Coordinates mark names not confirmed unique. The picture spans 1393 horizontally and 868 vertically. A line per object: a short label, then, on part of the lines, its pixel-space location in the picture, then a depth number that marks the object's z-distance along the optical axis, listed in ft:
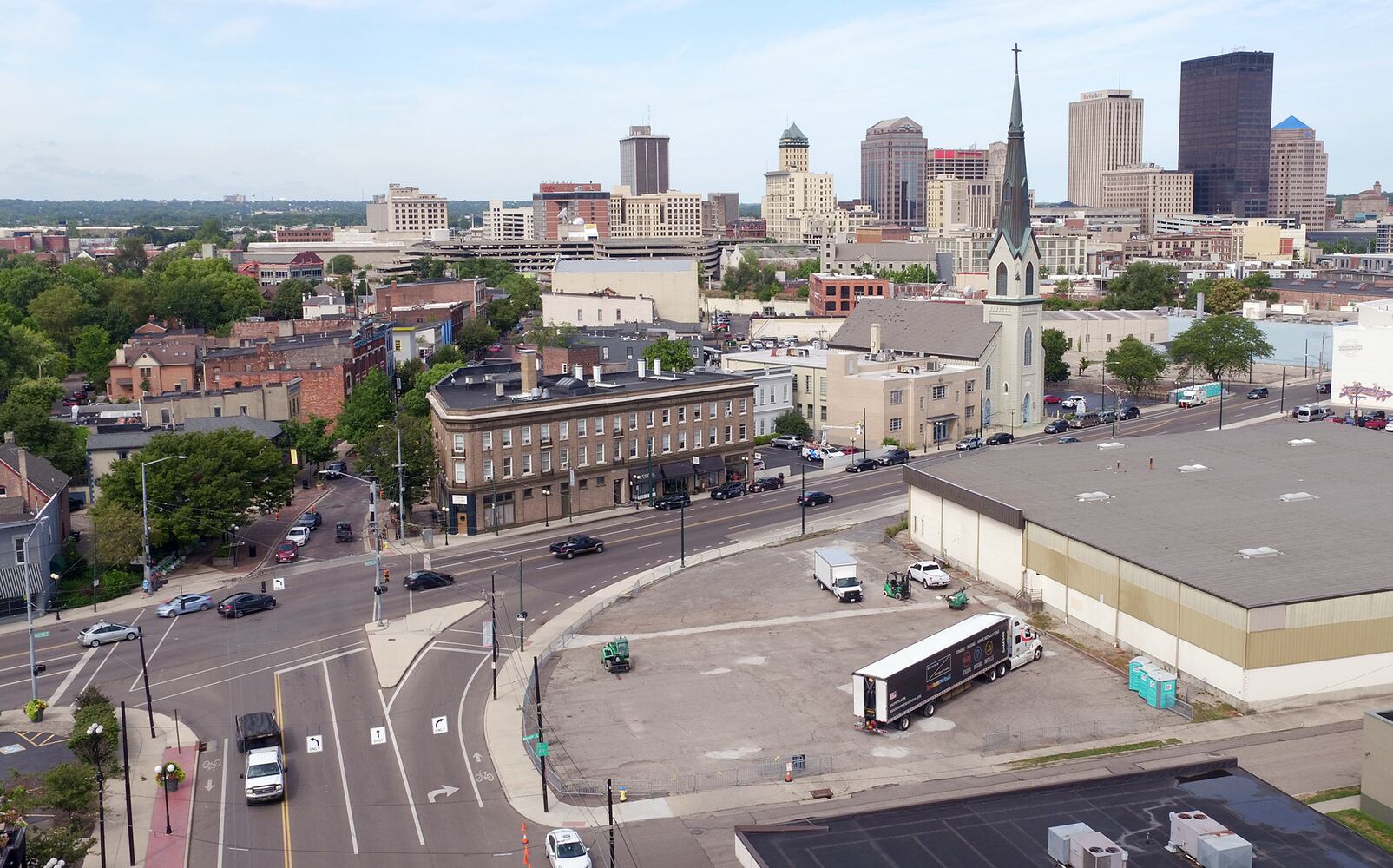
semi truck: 143.54
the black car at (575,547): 229.25
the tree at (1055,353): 431.02
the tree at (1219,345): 411.68
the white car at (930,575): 203.72
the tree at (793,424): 347.56
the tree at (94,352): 463.42
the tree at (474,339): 528.63
